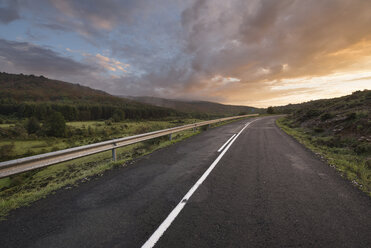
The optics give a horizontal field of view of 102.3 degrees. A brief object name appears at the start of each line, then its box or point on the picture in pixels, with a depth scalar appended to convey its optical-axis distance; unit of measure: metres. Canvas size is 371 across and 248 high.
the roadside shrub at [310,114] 17.63
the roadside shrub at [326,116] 13.41
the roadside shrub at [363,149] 6.37
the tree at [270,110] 61.59
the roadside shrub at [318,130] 11.40
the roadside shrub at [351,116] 10.20
